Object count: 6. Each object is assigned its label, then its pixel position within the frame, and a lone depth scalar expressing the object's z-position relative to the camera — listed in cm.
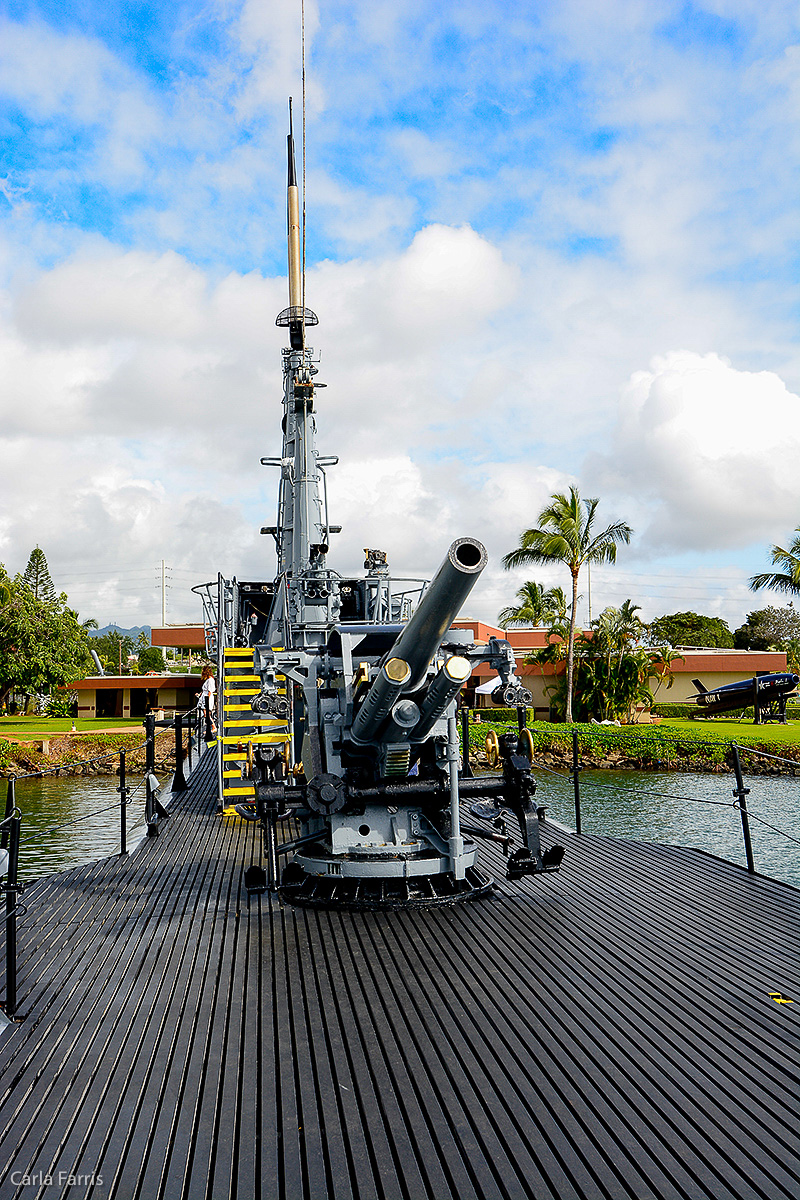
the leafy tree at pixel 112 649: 8138
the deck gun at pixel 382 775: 607
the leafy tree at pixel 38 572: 6469
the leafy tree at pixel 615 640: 2980
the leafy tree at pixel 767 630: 5678
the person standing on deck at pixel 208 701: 1819
